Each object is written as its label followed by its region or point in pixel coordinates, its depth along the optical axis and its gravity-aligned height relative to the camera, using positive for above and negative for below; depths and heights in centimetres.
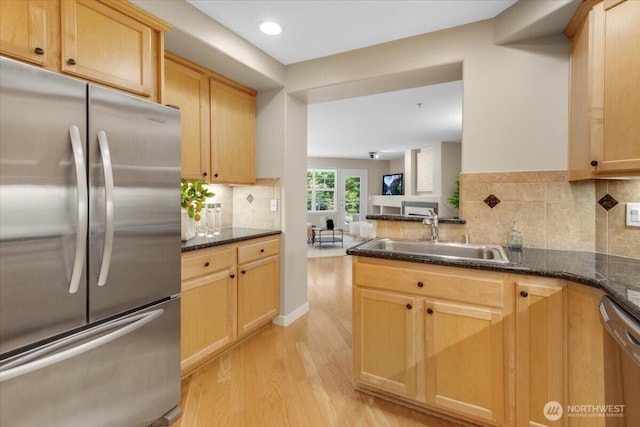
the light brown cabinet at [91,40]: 130 +80
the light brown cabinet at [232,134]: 265 +67
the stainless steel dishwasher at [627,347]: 100 -45
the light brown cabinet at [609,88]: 149 +61
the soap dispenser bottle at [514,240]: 196 -20
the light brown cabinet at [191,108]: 229 +78
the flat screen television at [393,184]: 932 +75
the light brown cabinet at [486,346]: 139 -69
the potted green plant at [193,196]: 229 +9
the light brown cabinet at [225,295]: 209 -67
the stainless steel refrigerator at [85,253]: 111 -18
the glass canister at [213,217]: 269 -7
